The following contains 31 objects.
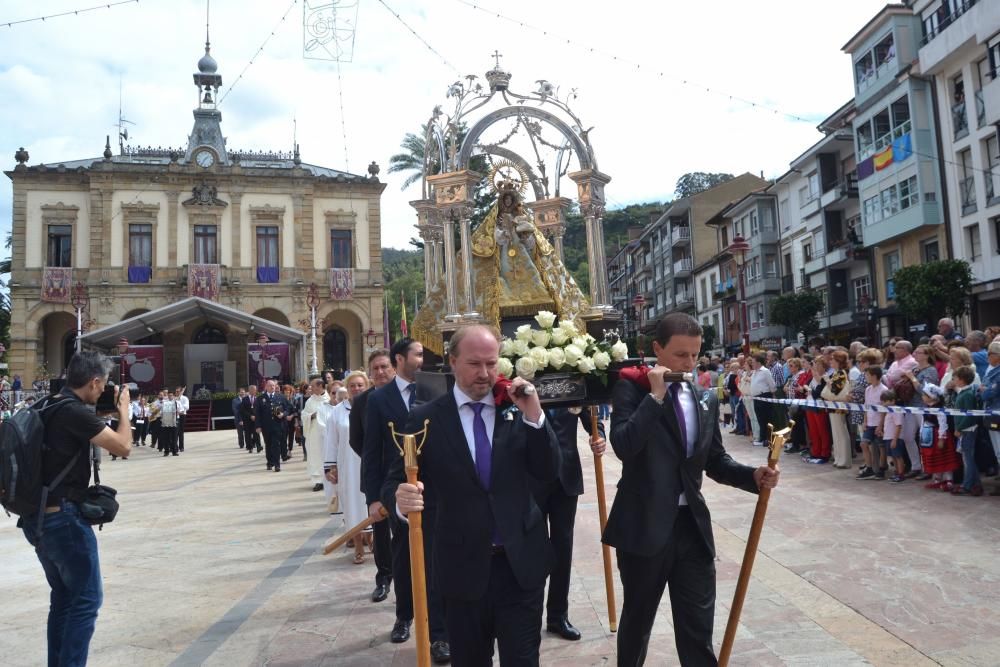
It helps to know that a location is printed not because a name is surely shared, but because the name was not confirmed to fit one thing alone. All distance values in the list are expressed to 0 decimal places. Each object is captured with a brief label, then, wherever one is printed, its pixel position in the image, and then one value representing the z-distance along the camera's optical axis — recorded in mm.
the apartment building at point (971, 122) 23938
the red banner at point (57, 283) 37844
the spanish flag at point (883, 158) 29359
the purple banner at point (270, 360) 32500
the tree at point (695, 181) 78562
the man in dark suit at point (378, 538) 6008
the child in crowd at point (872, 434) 10555
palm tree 34844
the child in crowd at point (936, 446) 9297
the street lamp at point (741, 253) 21125
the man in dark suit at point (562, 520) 4832
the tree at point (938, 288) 22281
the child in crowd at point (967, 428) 8820
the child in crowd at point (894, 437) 10125
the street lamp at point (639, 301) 38178
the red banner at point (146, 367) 32344
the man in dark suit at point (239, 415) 21705
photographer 3891
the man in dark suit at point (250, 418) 20547
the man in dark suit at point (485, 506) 3070
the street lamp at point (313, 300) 29181
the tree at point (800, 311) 35562
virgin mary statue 7539
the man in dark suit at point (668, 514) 3430
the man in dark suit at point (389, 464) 4688
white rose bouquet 4379
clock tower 42594
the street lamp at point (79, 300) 28822
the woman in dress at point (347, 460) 7590
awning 31828
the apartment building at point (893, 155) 27453
